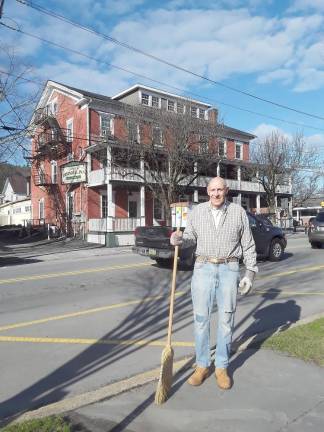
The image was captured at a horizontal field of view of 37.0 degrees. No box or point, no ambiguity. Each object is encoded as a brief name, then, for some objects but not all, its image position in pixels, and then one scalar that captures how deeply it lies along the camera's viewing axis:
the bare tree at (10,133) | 21.64
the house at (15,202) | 52.59
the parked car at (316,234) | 20.16
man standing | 4.56
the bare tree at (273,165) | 40.81
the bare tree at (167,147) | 27.42
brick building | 29.08
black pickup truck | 13.77
